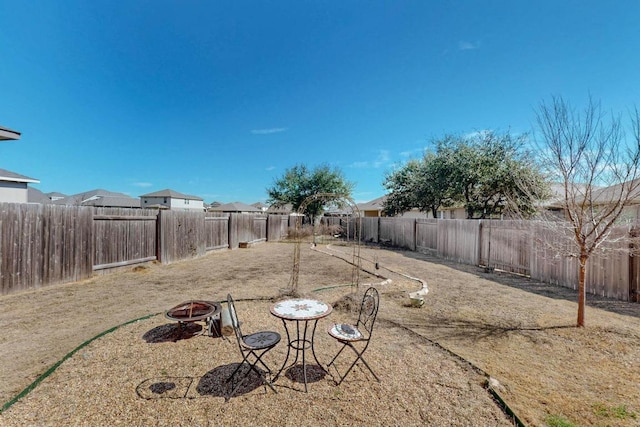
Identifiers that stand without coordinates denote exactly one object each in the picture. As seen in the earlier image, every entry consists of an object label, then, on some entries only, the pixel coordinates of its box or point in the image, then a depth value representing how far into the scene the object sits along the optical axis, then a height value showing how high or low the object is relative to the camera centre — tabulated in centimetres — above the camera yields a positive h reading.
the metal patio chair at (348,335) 276 -130
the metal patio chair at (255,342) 260 -132
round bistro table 275 -107
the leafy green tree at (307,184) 2488 +282
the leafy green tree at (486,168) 1298 +242
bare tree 381 +91
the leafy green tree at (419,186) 1520 +188
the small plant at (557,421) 218 -168
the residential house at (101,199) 3100 +154
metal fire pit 370 -146
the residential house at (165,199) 3709 +186
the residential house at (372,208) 3160 +87
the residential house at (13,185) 1469 +141
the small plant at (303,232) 2122 -146
